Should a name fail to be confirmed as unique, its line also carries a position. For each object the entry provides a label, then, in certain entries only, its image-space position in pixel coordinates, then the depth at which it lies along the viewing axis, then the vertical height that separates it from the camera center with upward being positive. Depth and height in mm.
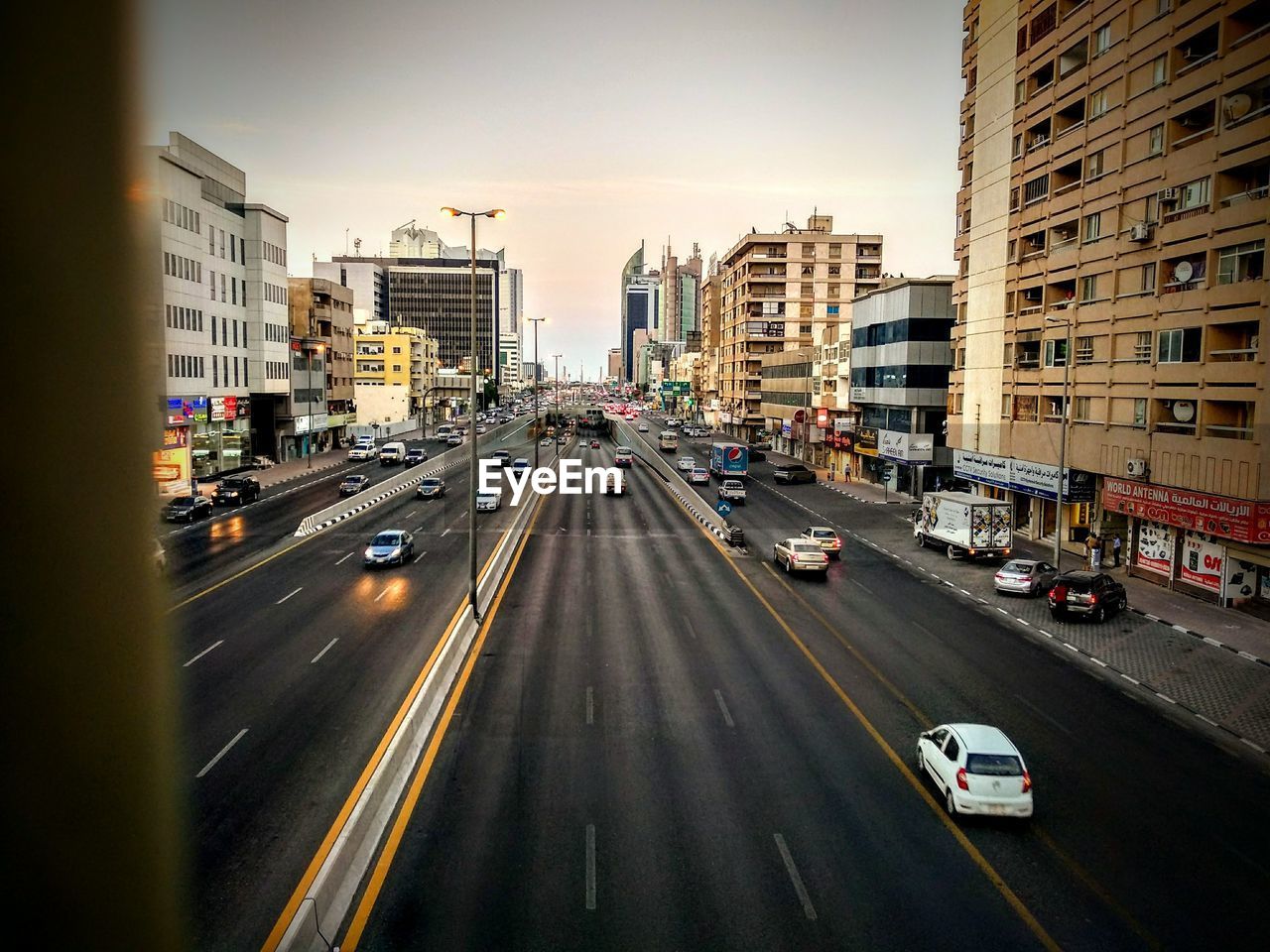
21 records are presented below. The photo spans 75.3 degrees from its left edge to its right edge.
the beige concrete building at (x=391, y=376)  117938 +5254
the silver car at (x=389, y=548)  36044 -6345
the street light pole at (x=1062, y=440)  34906 -1212
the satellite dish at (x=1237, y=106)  30130 +11377
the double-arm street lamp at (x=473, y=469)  27078 -2179
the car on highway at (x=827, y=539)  40219 -6331
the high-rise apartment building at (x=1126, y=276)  30406 +6327
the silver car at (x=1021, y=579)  33031 -6743
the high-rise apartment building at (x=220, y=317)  56438 +7057
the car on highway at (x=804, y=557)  35531 -6408
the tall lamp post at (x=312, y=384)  86750 +2352
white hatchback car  14227 -6377
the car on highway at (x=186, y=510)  47406 -6126
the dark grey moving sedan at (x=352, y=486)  57656 -5598
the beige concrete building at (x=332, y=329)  93562 +9113
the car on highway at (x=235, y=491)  53625 -5688
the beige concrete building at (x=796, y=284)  110938 +17207
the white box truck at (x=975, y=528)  39812 -5637
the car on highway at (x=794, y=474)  72875 -5702
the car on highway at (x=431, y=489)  59094 -5939
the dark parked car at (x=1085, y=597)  29078 -6530
